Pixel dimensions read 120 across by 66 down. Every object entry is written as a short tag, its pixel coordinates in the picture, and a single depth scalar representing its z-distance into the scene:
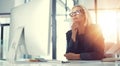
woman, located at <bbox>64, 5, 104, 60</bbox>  2.17
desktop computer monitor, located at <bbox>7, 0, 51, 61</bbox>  1.52
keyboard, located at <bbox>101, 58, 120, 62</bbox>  1.70
